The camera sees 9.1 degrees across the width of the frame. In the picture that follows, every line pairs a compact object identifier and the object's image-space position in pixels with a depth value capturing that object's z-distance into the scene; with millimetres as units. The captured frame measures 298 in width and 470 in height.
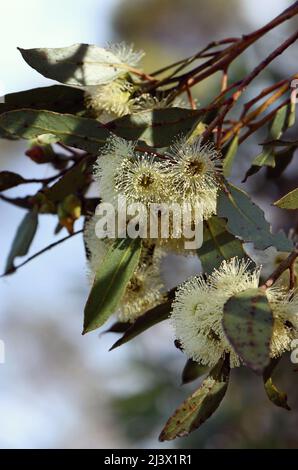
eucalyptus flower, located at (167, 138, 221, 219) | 1185
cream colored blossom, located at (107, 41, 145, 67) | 1298
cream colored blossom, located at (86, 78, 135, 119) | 1266
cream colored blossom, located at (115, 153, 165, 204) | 1187
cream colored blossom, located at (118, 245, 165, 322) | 1273
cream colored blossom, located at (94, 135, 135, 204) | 1201
